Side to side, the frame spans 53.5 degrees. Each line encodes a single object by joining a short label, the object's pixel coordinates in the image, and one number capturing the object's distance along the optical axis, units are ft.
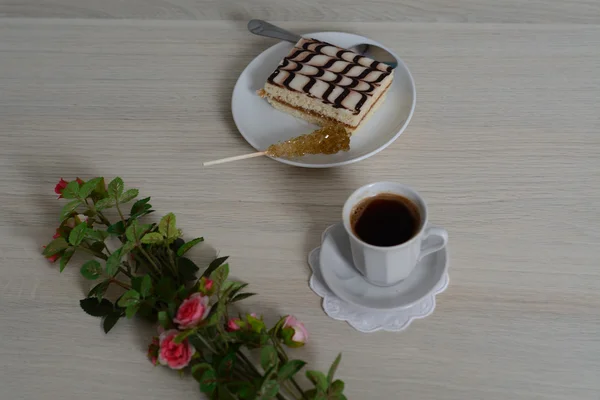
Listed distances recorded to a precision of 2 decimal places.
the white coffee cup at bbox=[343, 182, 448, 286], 2.76
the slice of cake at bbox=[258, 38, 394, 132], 3.71
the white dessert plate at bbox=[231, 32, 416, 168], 3.60
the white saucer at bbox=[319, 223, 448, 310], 2.96
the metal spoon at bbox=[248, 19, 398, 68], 4.05
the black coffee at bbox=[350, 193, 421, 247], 2.87
